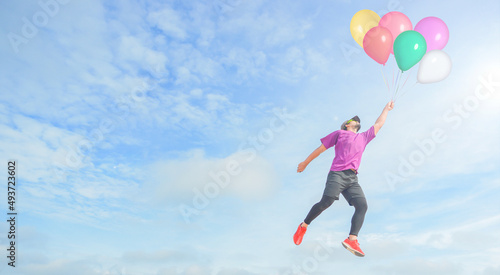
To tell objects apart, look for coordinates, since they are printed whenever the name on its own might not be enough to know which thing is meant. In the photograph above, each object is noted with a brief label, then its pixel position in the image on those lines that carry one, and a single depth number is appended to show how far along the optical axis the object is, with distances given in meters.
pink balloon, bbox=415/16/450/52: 8.20
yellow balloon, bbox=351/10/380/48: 8.33
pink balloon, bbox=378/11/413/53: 8.09
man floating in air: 6.50
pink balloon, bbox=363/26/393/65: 7.46
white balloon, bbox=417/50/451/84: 7.41
